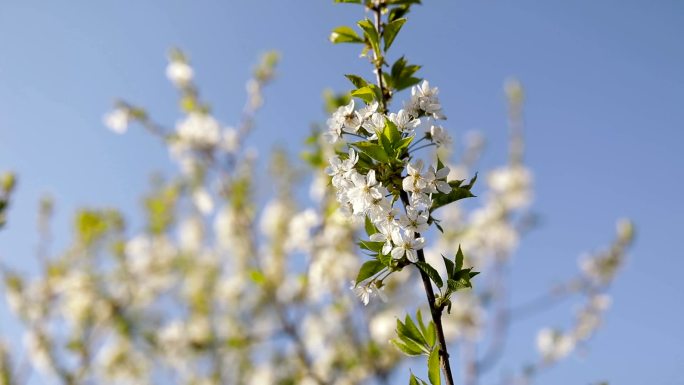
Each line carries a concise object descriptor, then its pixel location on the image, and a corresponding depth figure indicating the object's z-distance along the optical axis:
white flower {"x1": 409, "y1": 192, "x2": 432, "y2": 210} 0.71
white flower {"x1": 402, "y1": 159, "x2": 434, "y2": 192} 0.72
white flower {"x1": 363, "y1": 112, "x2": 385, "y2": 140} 0.73
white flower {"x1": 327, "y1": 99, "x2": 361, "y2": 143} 0.75
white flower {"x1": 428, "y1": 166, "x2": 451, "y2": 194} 0.72
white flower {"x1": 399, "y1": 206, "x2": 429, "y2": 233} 0.71
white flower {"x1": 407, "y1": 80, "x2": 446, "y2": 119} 0.76
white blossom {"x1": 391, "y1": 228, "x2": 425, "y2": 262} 0.71
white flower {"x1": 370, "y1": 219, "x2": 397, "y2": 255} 0.72
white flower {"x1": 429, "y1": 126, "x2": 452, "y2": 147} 0.77
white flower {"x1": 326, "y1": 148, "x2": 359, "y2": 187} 0.73
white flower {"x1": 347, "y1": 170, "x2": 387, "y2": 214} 0.72
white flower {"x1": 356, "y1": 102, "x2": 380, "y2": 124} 0.74
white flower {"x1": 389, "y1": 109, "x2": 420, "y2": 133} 0.74
